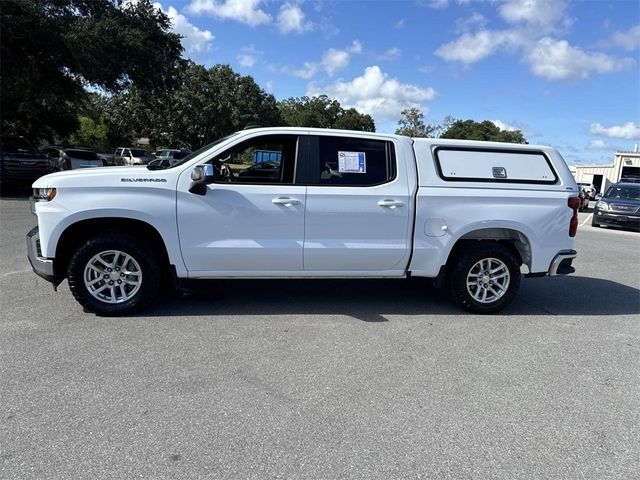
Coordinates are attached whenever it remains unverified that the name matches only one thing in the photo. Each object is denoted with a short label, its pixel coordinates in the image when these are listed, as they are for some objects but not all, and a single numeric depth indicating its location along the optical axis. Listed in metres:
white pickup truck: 4.86
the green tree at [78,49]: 15.76
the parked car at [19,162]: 16.31
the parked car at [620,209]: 17.03
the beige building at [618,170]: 58.43
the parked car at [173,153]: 33.56
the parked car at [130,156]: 33.69
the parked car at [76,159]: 18.95
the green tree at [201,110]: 44.19
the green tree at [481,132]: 75.00
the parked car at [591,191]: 30.65
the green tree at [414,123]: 67.62
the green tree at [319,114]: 68.44
